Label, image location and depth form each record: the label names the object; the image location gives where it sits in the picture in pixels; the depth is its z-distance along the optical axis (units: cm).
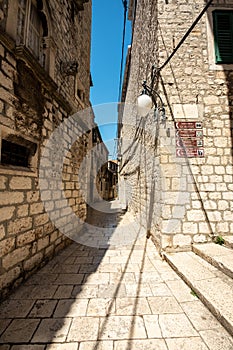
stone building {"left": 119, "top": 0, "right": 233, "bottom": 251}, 322
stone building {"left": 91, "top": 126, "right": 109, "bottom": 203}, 1325
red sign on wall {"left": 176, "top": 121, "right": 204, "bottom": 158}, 333
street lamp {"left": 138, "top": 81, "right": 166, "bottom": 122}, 317
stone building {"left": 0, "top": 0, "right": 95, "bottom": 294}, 212
